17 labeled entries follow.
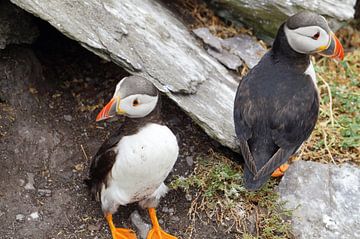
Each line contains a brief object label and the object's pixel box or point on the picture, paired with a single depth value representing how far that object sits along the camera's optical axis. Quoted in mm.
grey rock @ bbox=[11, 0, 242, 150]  3738
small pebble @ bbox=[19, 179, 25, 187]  3803
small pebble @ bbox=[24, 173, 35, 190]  3803
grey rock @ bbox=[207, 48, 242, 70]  4426
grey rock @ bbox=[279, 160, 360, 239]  3703
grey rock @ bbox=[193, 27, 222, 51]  4465
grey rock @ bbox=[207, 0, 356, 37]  4641
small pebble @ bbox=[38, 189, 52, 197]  3785
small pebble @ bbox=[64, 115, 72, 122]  4229
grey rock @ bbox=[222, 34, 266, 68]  4656
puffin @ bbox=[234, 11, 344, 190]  3617
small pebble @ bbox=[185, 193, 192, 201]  3833
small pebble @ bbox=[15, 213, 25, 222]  3621
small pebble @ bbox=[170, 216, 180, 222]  3773
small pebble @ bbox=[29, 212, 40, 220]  3648
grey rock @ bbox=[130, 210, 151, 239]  3705
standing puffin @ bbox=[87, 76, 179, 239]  3244
